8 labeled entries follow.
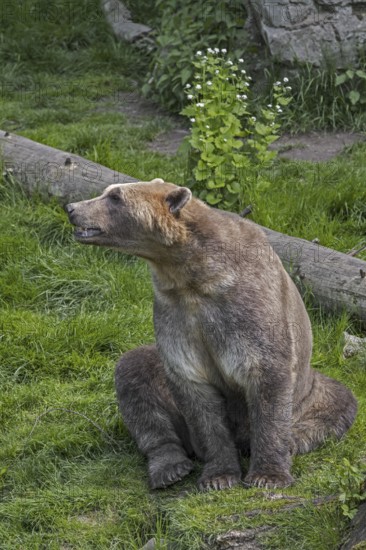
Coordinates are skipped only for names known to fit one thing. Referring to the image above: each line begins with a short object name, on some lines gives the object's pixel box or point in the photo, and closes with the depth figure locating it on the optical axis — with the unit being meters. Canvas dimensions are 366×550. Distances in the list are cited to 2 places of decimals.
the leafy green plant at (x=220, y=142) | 16.78
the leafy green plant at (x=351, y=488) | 9.44
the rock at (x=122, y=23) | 25.22
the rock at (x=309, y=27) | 20.83
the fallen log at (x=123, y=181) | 14.85
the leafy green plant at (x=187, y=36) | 21.42
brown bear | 10.71
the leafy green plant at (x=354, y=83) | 20.33
